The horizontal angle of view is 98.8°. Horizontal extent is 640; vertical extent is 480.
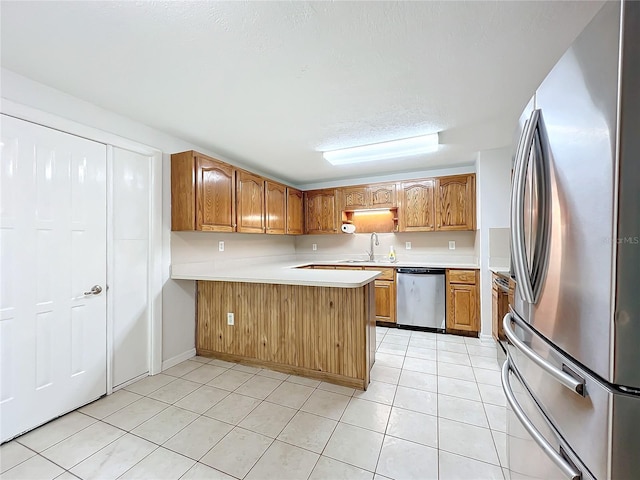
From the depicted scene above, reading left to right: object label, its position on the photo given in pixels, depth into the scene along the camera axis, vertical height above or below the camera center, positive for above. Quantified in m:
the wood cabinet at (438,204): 3.86 +0.47
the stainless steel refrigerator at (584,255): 0.59 -0.05
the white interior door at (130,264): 2.37 -0.26
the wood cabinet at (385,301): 3.98 -0.95
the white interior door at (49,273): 1.77 -0.27
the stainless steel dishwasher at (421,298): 3.74 -0.87
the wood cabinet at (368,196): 4.34 +0.65
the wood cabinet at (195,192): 2.71 +0.44
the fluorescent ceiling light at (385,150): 2.96 +1.01
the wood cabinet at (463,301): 3.56 -0.86
